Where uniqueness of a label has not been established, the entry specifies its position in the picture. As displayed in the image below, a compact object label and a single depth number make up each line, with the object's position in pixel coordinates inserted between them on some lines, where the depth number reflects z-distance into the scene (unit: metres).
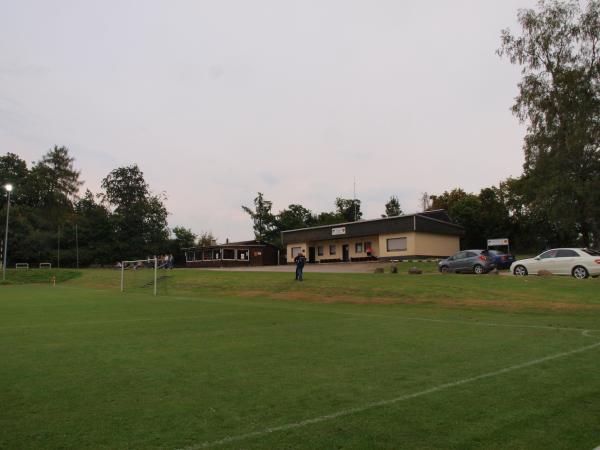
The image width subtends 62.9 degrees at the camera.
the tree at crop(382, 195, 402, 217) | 82.25
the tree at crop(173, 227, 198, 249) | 77.74
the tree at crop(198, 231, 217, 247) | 86.21
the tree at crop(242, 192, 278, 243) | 81.31
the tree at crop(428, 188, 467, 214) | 64.32
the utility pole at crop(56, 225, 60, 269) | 65.81
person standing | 27.06
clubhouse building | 45.22
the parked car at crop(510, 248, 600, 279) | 22.41
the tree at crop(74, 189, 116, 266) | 68.75
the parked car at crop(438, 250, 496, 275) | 28.11
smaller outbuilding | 63.94
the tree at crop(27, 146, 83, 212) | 78.12
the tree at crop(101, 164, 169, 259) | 72.75
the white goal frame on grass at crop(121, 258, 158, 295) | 28.85
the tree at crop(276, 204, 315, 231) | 79.19
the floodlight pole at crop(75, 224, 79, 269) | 68.15
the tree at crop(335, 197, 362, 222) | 78.46
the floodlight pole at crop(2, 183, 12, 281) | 39.75
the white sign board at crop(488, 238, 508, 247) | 32.78
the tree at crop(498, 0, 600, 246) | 32.69
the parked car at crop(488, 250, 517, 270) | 31.11
